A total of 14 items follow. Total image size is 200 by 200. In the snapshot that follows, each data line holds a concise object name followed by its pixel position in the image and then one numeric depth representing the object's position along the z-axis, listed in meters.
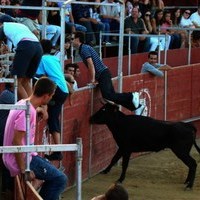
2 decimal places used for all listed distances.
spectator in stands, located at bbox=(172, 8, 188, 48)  20.31
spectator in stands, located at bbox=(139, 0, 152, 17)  20.66
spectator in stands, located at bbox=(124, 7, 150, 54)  18.55
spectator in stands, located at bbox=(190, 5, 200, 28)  22.22
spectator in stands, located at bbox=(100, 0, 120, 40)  18.62
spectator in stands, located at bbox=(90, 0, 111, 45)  17.89
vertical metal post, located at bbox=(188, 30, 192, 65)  18.48
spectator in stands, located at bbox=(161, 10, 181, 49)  19.98
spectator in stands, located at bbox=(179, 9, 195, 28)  22.05
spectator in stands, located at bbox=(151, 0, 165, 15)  21.39
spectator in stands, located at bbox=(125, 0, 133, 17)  20.11
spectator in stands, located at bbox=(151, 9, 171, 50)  18.98
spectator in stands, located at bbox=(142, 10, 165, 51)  18.65
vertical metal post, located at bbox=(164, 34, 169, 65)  16.99
